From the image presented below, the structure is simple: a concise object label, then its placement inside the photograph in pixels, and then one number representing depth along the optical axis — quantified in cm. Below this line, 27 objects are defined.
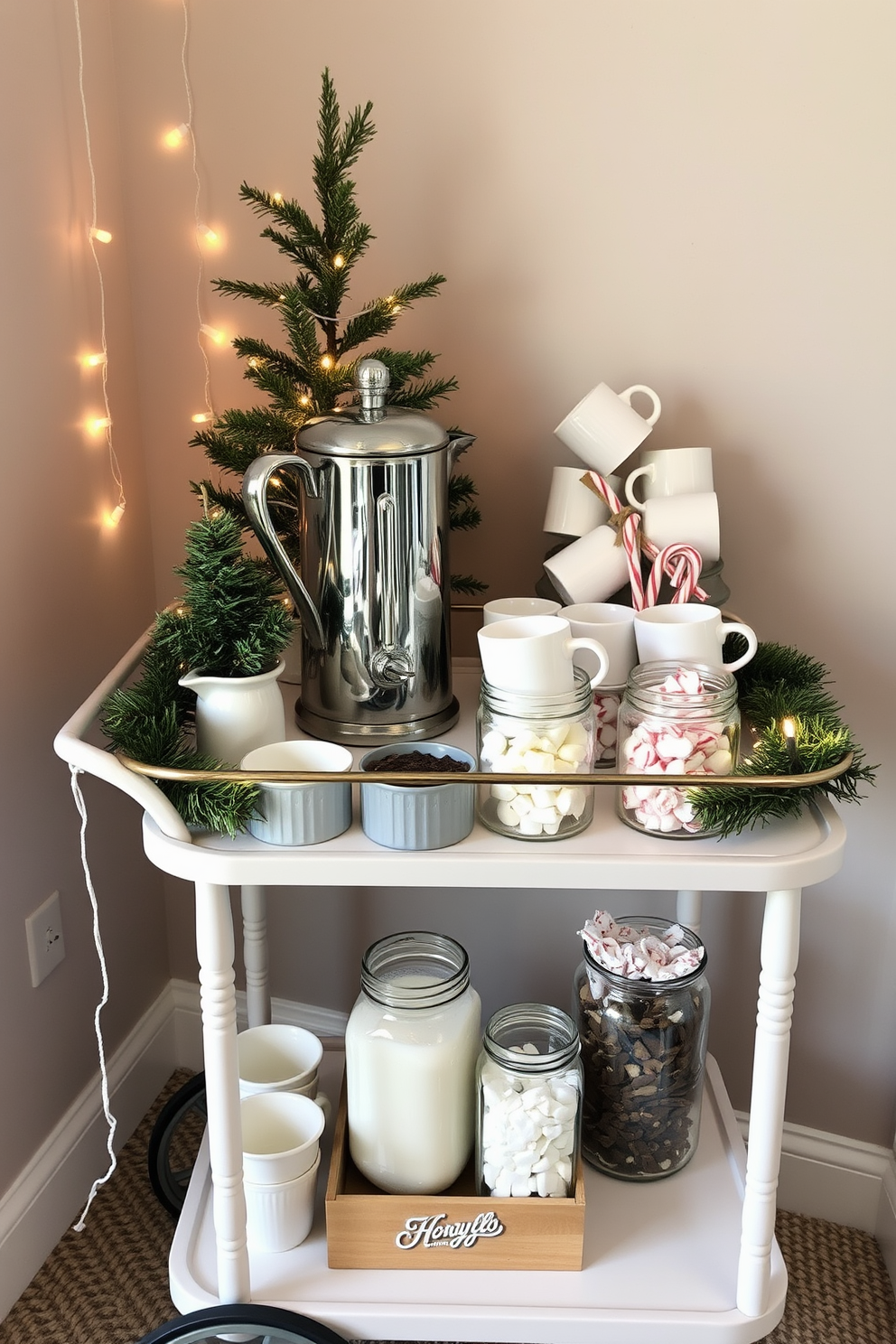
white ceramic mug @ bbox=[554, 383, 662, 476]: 119
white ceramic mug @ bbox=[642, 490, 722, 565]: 116
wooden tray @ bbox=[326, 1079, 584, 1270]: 107
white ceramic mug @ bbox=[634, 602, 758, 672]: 101
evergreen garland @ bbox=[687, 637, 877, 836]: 92
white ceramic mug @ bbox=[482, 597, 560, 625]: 112
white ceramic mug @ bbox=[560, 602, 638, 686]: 107
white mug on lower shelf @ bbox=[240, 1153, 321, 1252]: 109
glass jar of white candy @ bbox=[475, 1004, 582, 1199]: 107
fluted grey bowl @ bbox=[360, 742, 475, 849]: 92
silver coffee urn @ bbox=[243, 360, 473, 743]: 104
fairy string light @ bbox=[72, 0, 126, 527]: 130
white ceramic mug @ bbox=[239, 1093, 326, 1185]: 117
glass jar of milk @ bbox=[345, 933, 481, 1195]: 107
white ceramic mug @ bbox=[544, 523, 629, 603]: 117
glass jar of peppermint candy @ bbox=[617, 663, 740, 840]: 94
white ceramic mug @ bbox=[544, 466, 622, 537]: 121
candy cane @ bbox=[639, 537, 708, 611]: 111
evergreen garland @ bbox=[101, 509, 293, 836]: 98
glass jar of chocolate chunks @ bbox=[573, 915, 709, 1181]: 114
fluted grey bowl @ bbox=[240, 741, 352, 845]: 93
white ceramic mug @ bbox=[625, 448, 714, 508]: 119
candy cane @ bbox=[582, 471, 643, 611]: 113
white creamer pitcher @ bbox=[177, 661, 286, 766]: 100
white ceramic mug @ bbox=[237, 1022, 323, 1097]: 126
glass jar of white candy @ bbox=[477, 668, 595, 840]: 94
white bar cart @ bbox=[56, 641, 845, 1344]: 92
